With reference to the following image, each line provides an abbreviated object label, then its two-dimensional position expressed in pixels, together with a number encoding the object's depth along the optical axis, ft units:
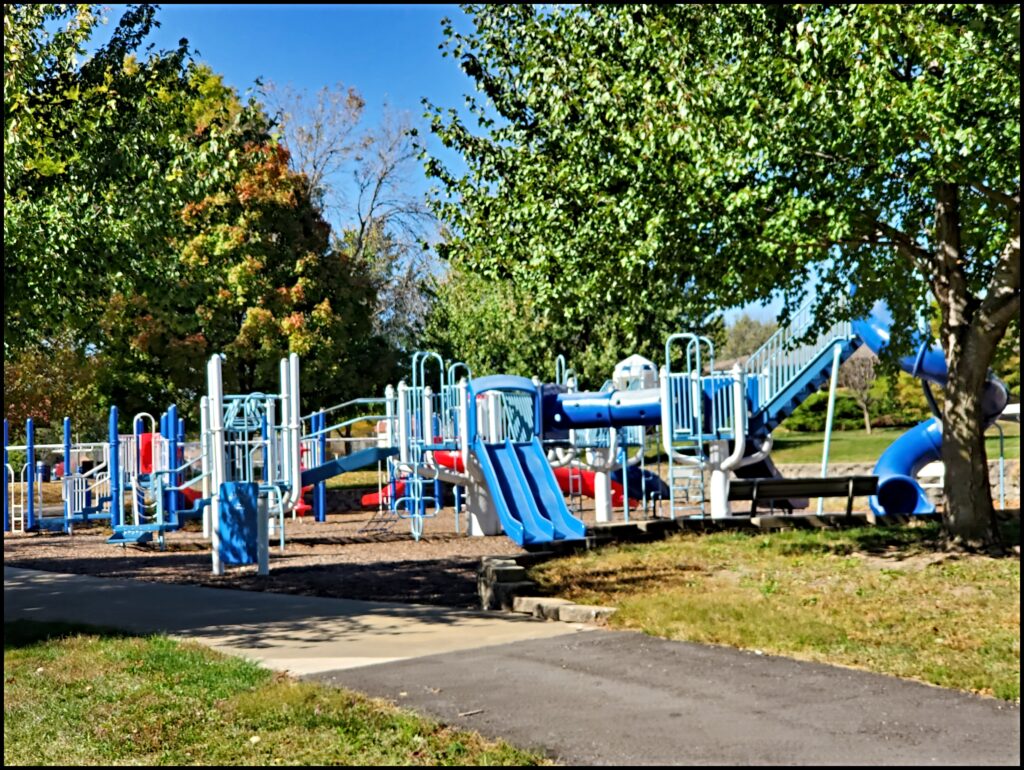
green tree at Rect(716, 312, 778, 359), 304.30
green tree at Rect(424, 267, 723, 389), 114.01
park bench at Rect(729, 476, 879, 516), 55.36
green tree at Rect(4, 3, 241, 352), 42.16
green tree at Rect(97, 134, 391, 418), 97.30
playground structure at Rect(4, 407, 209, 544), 60.54
